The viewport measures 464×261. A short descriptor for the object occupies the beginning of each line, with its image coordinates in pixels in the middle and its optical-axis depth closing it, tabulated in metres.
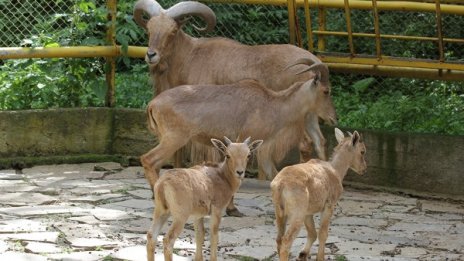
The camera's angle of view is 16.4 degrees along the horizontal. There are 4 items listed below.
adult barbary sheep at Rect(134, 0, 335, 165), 15.45
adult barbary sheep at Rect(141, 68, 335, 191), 13.91
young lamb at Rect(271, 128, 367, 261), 10.75
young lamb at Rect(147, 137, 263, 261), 10.60
